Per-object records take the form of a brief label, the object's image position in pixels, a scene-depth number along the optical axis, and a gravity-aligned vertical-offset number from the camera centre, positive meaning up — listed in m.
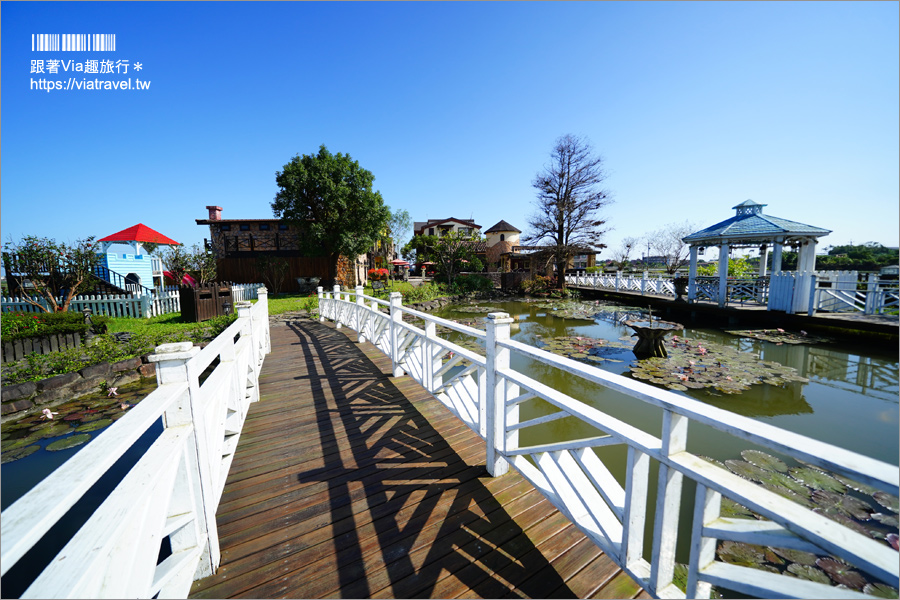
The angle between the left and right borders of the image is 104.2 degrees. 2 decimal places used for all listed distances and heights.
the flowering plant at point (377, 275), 21.71 -0.36
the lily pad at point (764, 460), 3.82 -2.17
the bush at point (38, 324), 6.43 -1.03
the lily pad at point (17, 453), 3.81 -2.00
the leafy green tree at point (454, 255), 22.58 +0.90
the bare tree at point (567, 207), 19.89 +3.48
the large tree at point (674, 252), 30.92 +1.37
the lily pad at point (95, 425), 4.45 -1.98
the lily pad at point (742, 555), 2.67 -2.23
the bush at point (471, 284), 22.72 -1.02
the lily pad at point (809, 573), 2.56 -2.25
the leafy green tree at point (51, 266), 9.24 +0.17
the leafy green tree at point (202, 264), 14.62 +0.30
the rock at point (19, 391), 4.82 -1.65
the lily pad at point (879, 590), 2.53 -2.44
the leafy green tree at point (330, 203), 18.84 +3.65
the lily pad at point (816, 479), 3.49 -2.19
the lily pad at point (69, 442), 4.02 -1.99
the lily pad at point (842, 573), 2.46 -2.22
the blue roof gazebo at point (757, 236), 12.06 +1.07
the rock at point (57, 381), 5.12 -1.63
